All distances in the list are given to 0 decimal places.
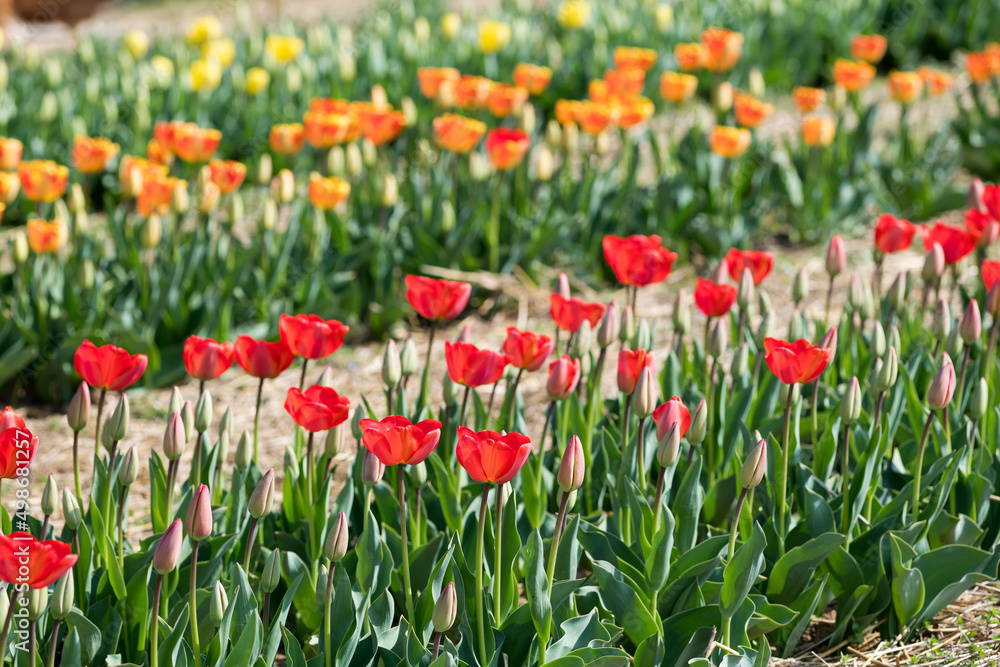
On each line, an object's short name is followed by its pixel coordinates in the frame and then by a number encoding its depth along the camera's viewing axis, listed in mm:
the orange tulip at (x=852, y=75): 9453
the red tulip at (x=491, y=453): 3275
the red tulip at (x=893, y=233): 5645
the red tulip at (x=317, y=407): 3752
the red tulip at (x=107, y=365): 3887
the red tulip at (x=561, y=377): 4137
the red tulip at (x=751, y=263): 5297
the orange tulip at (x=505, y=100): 8836
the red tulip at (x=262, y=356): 4166
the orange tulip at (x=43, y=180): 6906
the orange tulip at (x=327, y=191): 7328
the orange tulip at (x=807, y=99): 9055
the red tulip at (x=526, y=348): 4246
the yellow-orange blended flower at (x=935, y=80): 9453
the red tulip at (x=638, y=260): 5023
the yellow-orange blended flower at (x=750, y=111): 8734
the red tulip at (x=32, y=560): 2861
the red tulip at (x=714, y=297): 4820
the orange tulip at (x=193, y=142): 7789
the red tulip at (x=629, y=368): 4271
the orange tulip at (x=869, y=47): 10297
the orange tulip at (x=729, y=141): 8234
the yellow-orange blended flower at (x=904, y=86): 9094
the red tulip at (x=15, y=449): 3342
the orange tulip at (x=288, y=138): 8141
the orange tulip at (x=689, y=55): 10273
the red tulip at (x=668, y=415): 3715
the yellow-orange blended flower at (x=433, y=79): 9437
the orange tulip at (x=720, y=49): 10156
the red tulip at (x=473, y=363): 4035
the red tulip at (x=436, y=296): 4598
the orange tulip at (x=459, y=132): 8070
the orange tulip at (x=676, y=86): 9297
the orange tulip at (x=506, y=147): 7594
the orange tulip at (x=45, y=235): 6516
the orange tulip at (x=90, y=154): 7465
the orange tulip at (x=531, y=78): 9586
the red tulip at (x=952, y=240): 5531
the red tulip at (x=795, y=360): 3908
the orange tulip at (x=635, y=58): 10047
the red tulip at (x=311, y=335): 4234
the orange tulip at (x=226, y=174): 7223
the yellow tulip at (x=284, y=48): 11937
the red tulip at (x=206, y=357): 4137
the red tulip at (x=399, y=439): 3365
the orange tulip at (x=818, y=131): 8758
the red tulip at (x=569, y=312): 4745
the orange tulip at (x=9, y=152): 7301
